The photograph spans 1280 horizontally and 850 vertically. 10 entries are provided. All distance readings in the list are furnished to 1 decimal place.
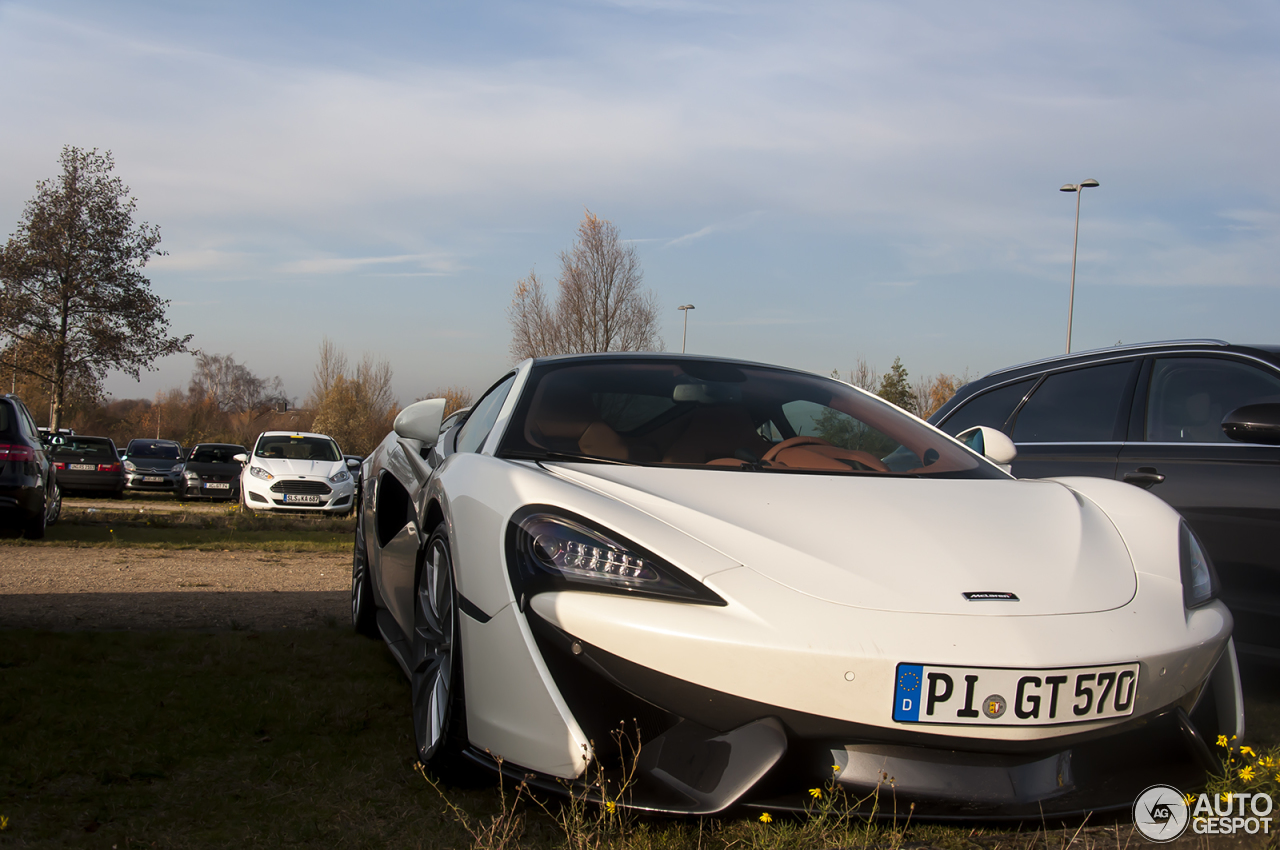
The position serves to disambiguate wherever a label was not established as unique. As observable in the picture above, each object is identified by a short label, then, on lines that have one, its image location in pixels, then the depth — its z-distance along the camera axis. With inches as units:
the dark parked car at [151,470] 967.0
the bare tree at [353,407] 2052.2
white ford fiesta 605.3
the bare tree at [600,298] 1552.7
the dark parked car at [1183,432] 145.3
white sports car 76.9
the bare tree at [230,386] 3622.0
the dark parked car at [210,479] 874.1
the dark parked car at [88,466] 835.4
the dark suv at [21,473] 353.1
